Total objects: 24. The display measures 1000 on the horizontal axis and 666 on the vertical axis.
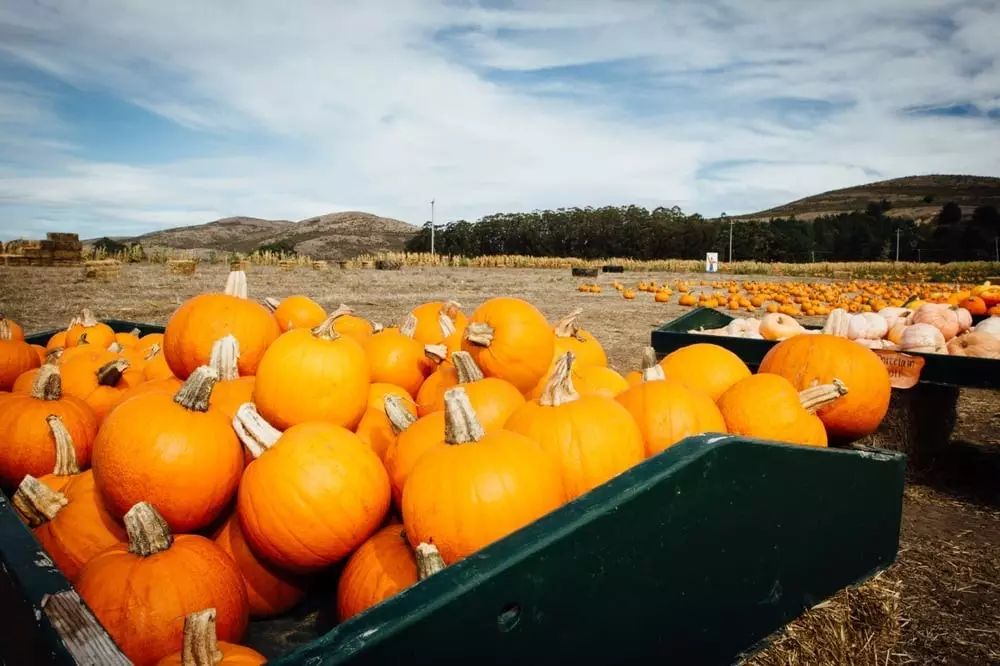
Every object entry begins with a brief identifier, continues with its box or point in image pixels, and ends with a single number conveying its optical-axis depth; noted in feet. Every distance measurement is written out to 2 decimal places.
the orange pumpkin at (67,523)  5.38
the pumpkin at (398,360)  8.14
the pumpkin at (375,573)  4.49
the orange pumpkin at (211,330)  7.50
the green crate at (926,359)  10.21
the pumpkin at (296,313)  9.25
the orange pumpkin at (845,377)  7.77
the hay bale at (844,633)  5.96
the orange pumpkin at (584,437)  5.14
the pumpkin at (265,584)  5.32
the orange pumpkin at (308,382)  6.10
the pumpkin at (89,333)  10.87
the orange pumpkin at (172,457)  5.09
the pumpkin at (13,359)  9.18
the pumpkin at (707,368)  7.76
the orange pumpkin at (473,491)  4.25
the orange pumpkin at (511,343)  7.50
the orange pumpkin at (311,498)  4.88
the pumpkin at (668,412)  5.80
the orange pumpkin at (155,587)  4.18
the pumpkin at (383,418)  6.10
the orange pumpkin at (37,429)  6.57
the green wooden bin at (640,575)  2.88
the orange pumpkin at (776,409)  6.21
